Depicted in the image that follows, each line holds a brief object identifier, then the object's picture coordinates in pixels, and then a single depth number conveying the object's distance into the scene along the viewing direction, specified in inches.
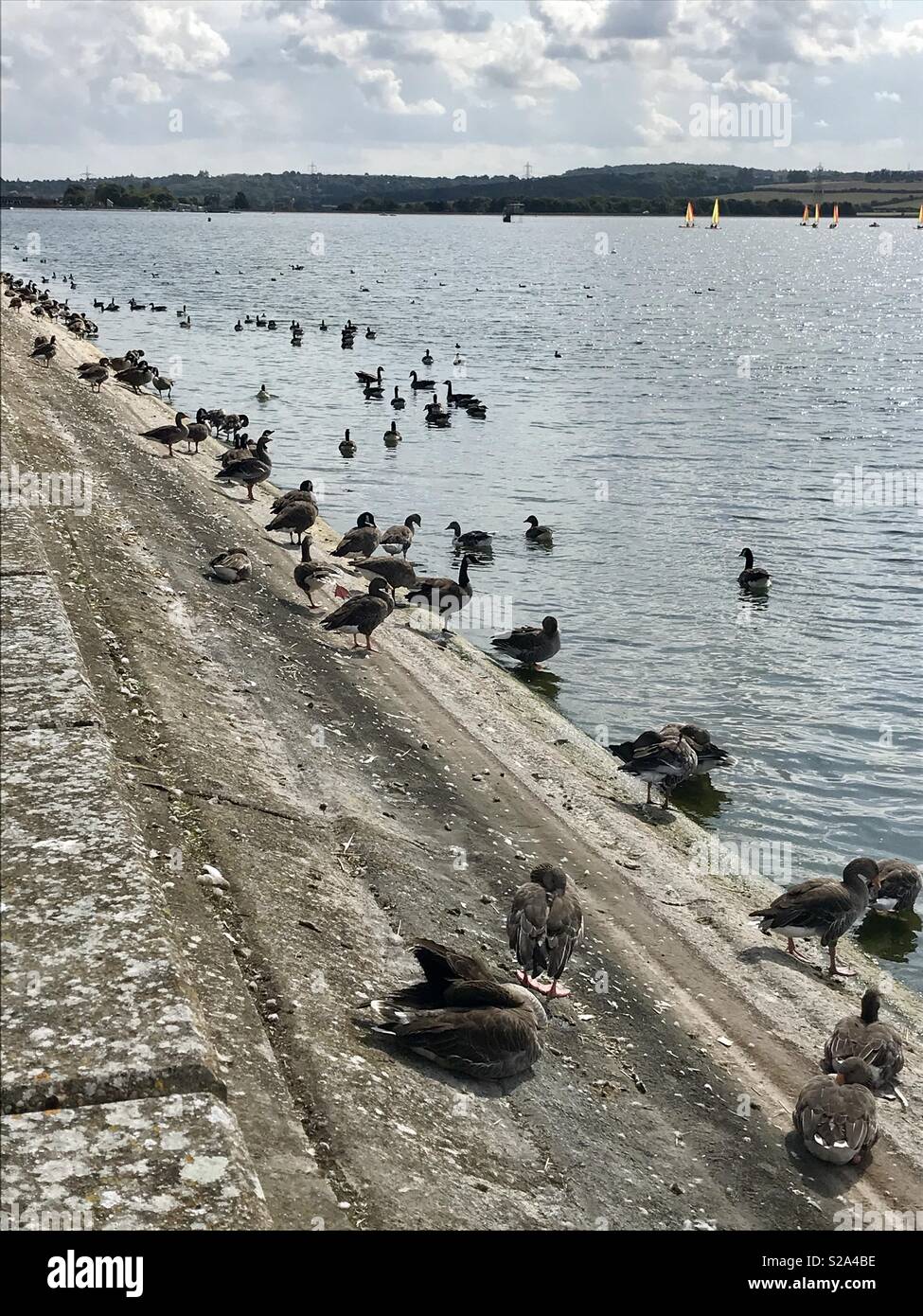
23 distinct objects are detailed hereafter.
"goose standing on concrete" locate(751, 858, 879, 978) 534.6
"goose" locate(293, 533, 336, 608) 898.7
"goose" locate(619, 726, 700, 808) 679.7
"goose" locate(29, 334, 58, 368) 1780.3
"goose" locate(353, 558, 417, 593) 1011.9
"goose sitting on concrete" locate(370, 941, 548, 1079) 348.5
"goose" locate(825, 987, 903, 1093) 438.9
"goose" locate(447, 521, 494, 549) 1245.7
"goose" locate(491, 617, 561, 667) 924.0
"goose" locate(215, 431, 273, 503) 1258.0
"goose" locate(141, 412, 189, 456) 1391.5
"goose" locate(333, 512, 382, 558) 1077.8
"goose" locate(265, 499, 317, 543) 1077.8
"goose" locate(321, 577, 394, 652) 814.5
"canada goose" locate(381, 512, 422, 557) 1146.7
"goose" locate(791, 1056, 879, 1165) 383.6
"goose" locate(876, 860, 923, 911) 601.9
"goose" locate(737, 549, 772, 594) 1146.7
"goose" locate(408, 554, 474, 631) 970.1
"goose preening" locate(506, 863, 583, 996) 428.5
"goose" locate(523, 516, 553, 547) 1306.6
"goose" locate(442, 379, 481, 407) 2118.6
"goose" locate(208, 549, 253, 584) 877.8
